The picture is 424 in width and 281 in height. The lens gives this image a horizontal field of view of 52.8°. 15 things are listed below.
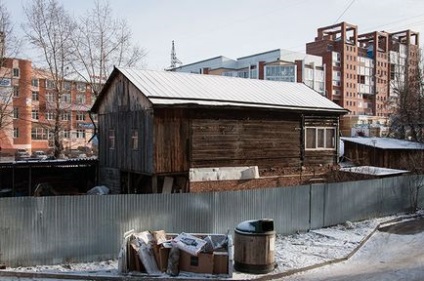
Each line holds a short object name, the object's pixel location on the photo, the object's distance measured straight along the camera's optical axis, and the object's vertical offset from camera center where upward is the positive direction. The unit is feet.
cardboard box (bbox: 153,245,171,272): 33.27 -9.47
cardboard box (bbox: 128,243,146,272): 33.22 -9.86
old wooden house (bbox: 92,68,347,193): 61.52 +1.22
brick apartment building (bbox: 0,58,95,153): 204.95 +7.86
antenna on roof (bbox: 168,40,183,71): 360.28 +65.30
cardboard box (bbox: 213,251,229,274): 32.89 -9.83
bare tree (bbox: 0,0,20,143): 115.24 +25.27
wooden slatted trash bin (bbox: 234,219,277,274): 34.63 -9.18
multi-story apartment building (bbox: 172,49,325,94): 344.08 +58.42
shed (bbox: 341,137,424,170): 104.32 -4.22
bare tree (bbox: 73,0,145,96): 127.13 +23.06
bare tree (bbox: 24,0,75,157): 121.02 +24.42
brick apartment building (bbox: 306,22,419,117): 381.81 +68.43
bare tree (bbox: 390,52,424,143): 127.44 +7.36
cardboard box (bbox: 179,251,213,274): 32.73 -9.81
